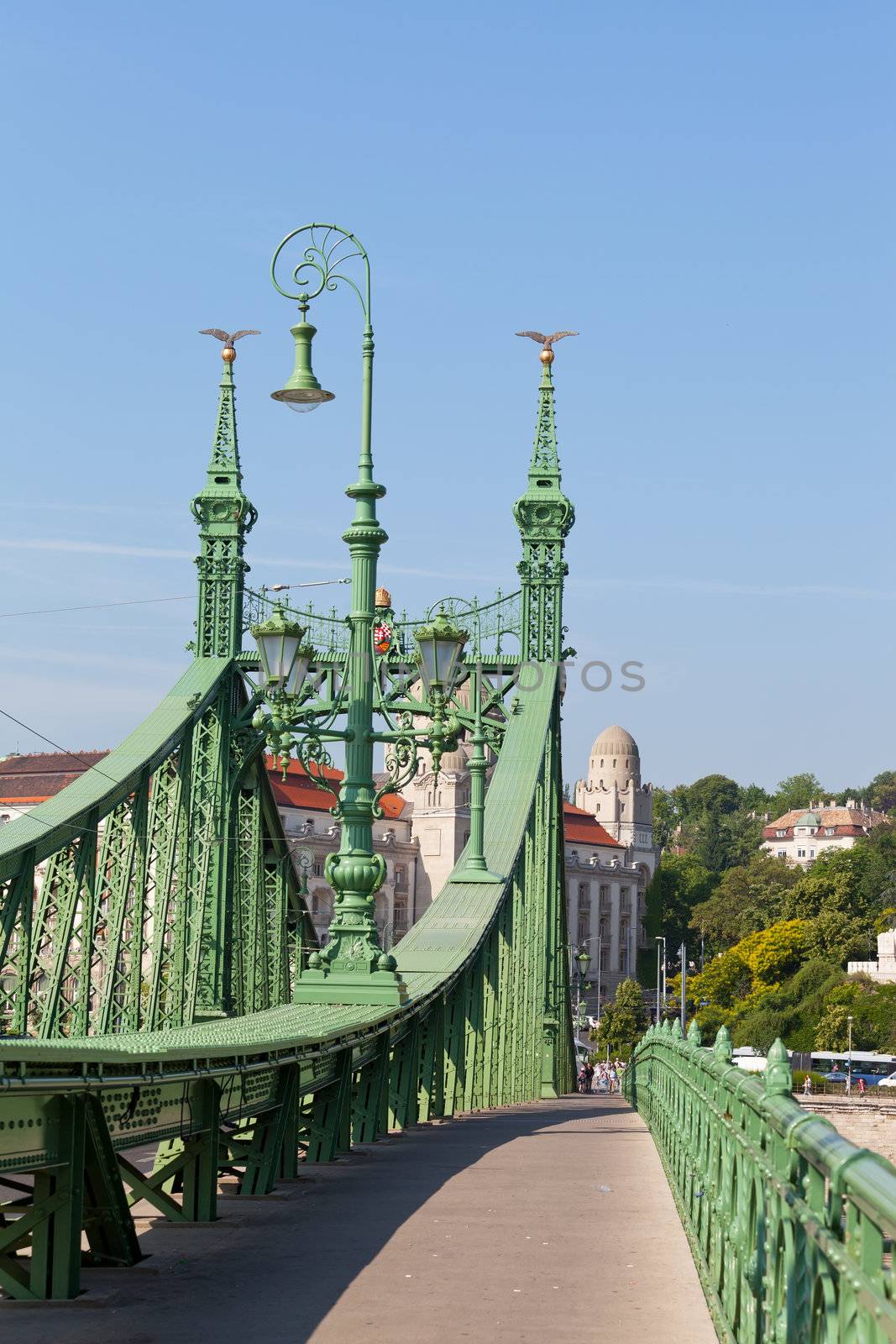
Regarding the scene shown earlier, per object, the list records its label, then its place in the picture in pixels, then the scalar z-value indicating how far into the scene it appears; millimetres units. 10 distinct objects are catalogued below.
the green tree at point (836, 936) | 125625
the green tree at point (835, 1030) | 106375
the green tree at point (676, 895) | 178125
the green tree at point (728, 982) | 127812
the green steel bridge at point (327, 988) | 6562
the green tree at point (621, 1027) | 116188
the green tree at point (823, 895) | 135000
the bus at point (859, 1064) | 100125
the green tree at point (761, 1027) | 111625
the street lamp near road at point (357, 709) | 16812
